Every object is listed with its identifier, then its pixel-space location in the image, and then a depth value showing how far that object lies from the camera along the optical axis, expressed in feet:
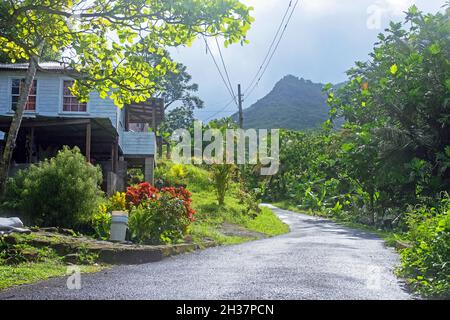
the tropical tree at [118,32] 22.72
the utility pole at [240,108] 116.78
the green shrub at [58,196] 40.22
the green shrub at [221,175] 77.41
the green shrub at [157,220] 39.27
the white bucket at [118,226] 37.52
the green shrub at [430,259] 21.42
